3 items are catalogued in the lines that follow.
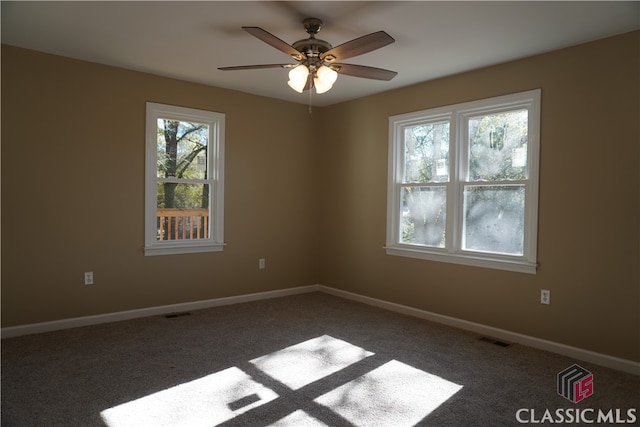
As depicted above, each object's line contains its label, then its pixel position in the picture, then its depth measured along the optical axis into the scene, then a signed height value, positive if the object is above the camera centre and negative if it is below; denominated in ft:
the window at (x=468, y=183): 12.10 +0.82
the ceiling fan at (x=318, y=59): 8.97 +3.32
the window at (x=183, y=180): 14.25 +0.84
